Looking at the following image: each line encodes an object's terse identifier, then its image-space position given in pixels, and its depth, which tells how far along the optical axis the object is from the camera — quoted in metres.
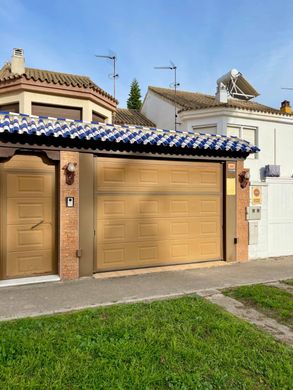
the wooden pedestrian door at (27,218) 6.46
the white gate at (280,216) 9.24
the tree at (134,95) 40.47
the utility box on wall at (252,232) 8.78
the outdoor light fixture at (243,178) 8.62
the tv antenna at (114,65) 17.98
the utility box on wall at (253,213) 8.72
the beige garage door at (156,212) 7.31
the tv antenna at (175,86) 16.57
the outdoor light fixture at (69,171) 6.69
